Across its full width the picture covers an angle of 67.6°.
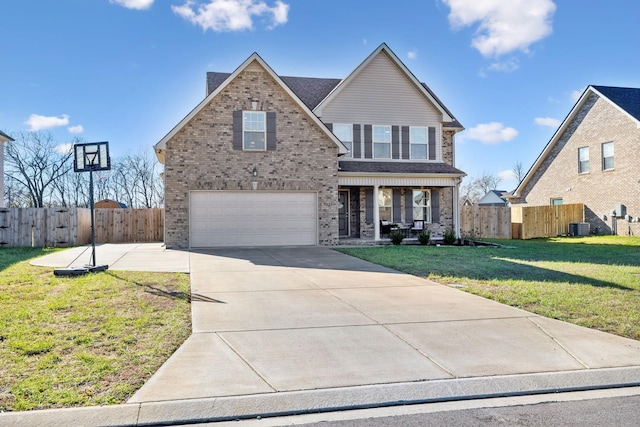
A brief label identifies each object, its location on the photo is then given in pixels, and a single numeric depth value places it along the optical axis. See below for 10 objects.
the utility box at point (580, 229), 25.61
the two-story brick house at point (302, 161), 17.41
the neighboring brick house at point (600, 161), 23.66
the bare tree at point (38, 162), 40.34
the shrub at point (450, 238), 20.19
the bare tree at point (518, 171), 64.38
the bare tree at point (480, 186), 67.88
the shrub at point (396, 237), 19.50
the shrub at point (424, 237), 19.88
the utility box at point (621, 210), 24.05
